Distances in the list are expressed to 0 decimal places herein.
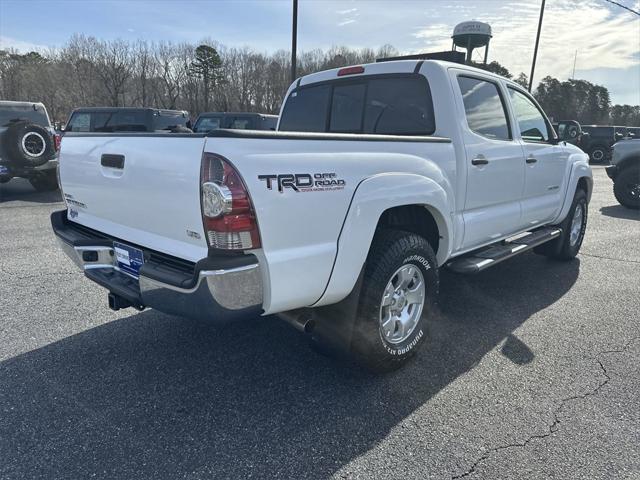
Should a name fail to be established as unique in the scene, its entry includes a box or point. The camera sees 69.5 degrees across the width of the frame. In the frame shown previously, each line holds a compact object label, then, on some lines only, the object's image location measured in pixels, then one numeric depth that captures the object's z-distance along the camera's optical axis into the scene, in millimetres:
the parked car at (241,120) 13984
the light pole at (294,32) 16108
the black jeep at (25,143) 9516
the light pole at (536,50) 27422
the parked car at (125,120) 11133
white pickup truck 2150
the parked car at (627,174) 10156
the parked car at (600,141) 25234
